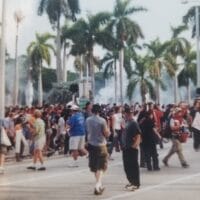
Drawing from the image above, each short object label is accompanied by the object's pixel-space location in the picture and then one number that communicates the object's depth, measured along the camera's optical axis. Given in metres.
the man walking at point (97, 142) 11.33
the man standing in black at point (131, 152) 11.45
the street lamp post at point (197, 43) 44.50
